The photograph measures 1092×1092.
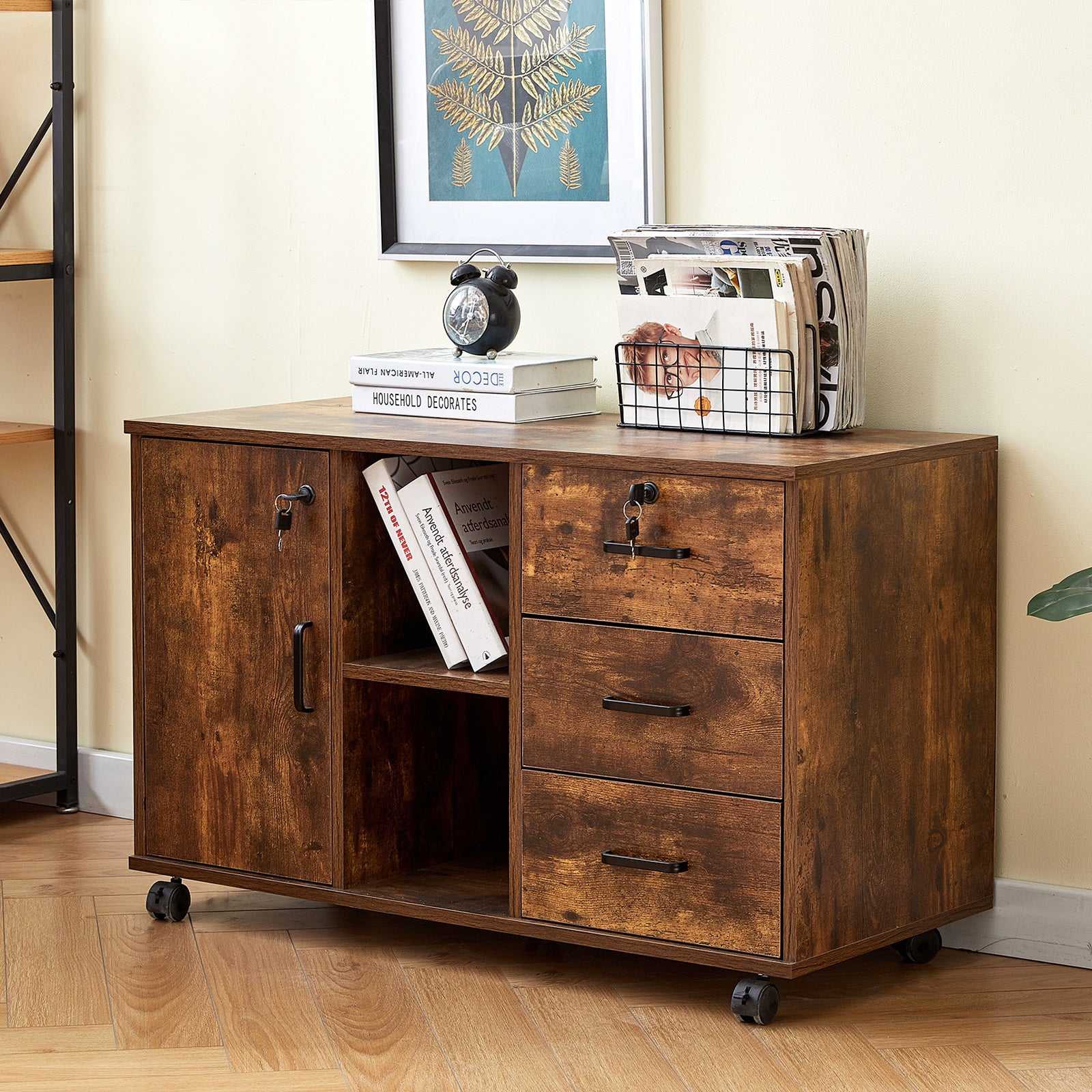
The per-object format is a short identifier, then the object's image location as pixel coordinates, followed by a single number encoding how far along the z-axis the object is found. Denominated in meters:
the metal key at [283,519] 3.90
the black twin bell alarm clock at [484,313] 4.10
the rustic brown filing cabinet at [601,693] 3.41
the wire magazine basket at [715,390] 3.66
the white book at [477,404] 3.97
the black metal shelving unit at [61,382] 4.96
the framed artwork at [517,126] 4.21
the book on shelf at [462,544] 3.82
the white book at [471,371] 3.96
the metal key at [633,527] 3.46
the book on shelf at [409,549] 3.86
